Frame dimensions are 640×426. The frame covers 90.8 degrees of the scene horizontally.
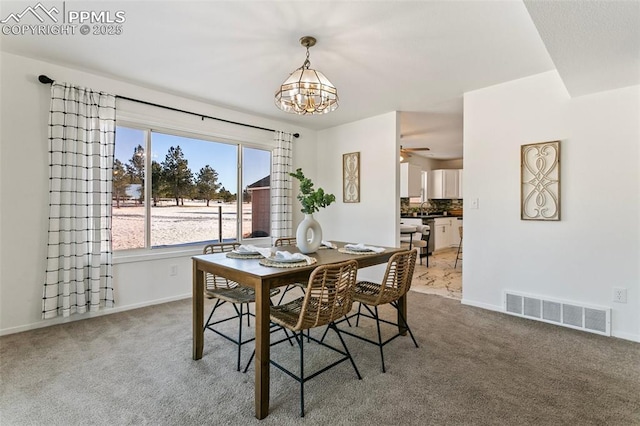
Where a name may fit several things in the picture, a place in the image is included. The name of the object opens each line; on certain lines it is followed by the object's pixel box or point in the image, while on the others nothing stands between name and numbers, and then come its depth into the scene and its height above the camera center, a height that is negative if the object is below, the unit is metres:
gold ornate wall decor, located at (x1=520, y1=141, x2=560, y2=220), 3.01 +0.32
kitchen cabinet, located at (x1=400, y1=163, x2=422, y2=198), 6.64 +0.72
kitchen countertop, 7.01 -0.07
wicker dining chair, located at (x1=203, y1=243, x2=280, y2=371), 2.31 -0.63
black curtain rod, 2.83 +1.21
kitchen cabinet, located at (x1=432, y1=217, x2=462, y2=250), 7.37 -0.47
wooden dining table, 1.69 -0.40
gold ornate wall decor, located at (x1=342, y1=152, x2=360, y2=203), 4.84 +0.55
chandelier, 2.30 +0.91
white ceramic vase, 2.42 -0.18
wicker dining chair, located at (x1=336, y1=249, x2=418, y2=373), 2.20 -0.54
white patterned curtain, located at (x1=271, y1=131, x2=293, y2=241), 4.69 +0.35
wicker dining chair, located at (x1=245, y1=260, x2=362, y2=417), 1.73 -0.53
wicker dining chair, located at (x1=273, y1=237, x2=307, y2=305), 3.25 -0.31
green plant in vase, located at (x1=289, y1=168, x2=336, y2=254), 2.40 -0.05
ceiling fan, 6.44 +1.38
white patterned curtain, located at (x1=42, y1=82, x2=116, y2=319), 2.86 +0.10
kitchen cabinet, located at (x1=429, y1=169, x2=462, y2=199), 8.20 +0.73
